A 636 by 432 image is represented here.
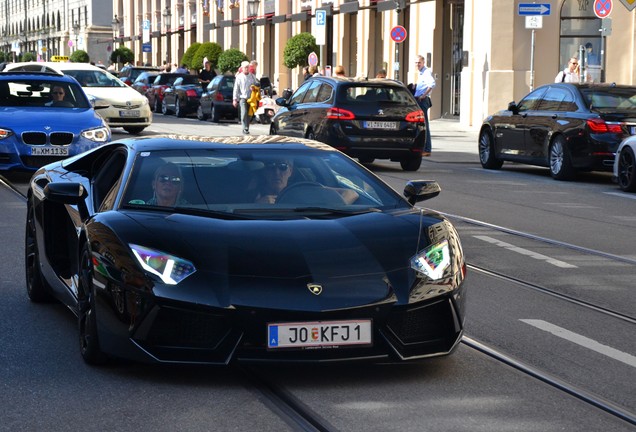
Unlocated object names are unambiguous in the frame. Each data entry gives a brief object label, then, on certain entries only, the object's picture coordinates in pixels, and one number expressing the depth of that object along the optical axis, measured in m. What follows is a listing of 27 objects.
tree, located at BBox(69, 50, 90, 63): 100.84
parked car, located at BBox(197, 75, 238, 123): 40.62
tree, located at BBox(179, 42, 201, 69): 68.26
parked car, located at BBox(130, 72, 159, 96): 49.67
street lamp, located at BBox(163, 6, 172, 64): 82.50
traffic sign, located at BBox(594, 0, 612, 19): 26.08
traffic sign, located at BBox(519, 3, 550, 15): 29.08
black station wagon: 21.56
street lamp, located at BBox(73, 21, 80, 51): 132.18
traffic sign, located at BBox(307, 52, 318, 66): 43.11
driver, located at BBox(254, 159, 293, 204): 6.95
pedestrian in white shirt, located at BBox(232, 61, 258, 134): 34.03
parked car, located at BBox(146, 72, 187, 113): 47.81
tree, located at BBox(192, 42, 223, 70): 65.31
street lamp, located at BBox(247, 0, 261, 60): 59.41
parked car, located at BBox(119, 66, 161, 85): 54.62
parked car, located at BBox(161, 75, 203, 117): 44.25
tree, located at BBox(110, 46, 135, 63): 90.94
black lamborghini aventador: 5.91
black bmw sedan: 20.06
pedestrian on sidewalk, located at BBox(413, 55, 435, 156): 26.84
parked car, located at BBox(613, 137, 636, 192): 18.31
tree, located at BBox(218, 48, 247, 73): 58.47
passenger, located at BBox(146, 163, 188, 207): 6.79
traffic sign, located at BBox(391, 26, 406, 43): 35.53
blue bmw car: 17.77
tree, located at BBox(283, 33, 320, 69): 51.41
